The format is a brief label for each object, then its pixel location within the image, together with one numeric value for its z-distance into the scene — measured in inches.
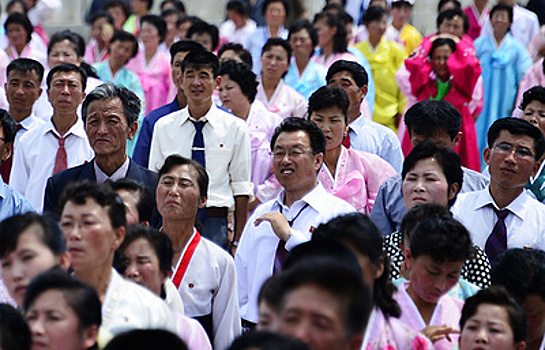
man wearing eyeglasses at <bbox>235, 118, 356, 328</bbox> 445.4
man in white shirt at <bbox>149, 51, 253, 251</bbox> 569.9
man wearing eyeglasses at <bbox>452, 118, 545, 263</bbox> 481.1
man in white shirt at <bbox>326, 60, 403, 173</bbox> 605.9
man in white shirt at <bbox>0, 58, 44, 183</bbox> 638.5
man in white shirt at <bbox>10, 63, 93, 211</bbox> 559.2
